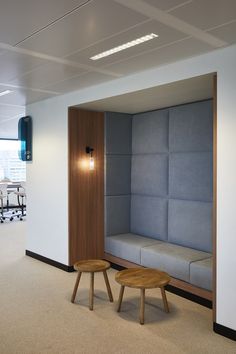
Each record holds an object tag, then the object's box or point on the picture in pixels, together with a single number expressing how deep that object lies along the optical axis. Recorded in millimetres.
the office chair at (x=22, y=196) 10539
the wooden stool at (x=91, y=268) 3830
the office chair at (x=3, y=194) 9891
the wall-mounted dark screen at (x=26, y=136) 5977
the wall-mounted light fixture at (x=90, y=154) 5328
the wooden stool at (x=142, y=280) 3395
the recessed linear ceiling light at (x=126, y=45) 2855
